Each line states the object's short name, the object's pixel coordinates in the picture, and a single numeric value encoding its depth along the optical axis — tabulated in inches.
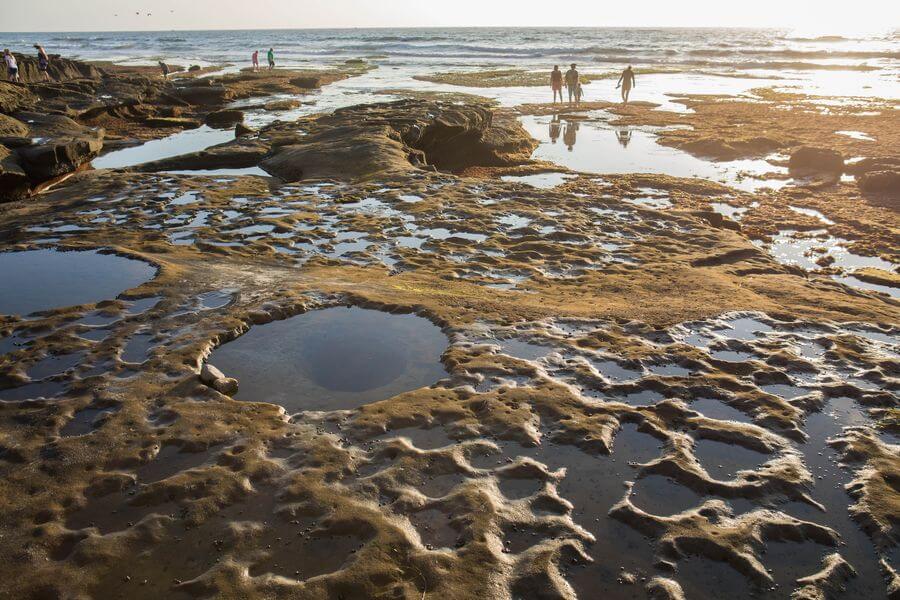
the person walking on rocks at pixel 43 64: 1368.1
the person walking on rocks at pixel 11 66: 1148.5
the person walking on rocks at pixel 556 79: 1134.4
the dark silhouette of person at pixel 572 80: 1112.1
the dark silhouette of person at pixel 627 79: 1127.9
